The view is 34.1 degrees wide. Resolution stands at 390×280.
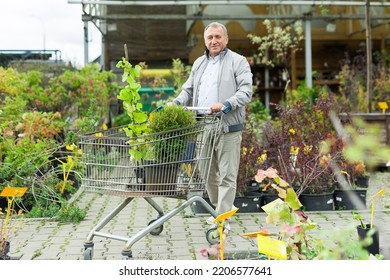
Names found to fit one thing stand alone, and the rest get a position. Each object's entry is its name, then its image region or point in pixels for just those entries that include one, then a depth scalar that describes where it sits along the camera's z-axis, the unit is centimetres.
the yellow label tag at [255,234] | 329
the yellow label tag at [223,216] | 331
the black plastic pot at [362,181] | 793
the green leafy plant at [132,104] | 473
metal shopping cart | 453
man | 538
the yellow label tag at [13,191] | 454
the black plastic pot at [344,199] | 656
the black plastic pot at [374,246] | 409
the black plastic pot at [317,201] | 650
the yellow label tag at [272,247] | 292
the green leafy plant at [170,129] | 456
